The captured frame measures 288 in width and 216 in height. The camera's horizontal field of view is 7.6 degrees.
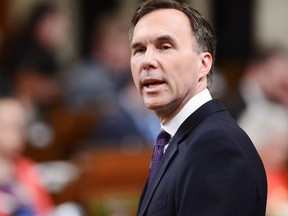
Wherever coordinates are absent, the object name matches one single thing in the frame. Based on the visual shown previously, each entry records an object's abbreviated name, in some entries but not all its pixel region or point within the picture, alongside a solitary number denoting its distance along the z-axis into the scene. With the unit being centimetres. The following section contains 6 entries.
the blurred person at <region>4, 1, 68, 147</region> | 1620
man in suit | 556
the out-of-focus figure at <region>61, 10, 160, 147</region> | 1476
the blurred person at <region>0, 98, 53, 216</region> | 1100
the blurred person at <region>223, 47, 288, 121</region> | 1422
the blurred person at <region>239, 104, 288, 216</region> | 1154
